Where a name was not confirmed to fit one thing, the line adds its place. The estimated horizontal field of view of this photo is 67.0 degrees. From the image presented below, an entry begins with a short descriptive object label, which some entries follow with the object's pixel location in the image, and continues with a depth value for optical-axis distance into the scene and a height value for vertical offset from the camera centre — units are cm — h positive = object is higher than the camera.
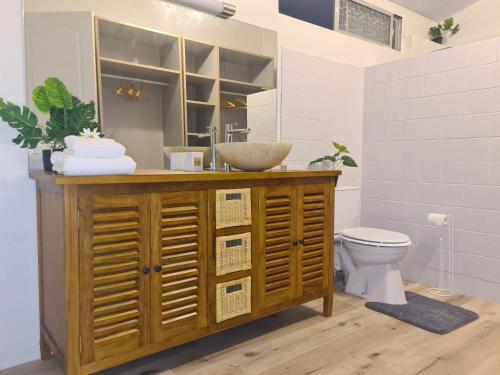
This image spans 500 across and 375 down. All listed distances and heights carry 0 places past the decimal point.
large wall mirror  176 +51
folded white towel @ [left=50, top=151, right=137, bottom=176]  130 -1
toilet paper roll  254 -37
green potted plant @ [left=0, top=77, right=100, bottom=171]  146 +18
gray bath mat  207 -87
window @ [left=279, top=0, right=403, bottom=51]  280 +119
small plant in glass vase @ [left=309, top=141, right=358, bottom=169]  245 +3
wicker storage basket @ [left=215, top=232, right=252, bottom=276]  171 -42
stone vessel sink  180 +5
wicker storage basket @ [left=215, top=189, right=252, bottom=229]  170 -20
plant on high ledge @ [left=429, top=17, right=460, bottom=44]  362 +131
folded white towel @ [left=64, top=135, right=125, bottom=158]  132 +6
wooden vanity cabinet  135 -40
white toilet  231 -63
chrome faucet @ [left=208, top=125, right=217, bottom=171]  202 +7
